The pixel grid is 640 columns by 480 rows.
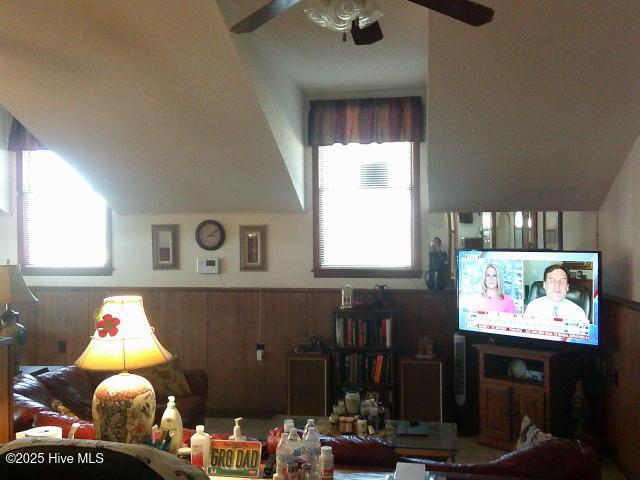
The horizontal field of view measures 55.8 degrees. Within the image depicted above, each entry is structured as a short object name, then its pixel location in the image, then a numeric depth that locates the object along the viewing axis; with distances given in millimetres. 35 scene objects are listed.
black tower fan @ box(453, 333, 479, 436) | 5176
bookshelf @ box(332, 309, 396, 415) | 5215
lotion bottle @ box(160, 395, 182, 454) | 2363
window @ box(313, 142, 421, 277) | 5586
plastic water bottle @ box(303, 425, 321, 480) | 2078
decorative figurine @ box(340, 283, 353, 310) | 5289
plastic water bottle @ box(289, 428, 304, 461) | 2077
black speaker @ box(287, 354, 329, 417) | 5230
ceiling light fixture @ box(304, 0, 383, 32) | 2662
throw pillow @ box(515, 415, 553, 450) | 3019
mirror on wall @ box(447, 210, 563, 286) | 5270
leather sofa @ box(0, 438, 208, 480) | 1423
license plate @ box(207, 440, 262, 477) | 2266
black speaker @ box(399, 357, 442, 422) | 5102
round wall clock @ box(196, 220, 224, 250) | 5828
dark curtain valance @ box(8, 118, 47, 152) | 5957
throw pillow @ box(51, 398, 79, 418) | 3593
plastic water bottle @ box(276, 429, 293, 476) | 2070
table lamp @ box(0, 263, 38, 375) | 4512
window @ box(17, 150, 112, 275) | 6090
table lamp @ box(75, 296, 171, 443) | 2281
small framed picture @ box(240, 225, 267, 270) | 5789
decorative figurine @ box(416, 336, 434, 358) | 5273
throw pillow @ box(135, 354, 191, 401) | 4512
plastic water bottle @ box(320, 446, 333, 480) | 2125
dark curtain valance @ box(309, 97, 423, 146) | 5445
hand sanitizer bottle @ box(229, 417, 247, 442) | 2383
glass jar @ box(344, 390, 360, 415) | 4234
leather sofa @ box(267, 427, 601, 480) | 2230
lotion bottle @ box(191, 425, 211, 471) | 2285
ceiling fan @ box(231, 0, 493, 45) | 2473
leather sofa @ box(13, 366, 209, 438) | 3062
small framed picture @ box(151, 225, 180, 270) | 5914
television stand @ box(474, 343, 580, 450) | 4562
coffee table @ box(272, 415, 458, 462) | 3578
